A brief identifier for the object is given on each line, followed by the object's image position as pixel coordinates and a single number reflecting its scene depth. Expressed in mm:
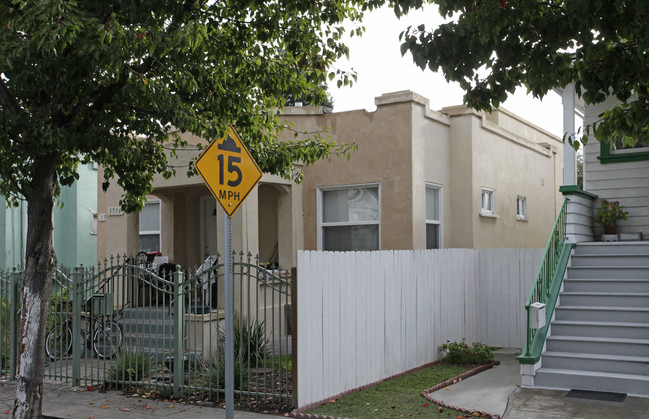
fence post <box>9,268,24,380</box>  11789
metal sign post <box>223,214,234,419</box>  6605
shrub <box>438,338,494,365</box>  11578
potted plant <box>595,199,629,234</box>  13055
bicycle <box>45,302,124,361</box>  10906
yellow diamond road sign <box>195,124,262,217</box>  6716
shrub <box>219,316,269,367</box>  10548
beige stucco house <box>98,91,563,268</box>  14156
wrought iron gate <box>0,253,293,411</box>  9495
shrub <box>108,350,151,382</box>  10305
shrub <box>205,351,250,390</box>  9359
